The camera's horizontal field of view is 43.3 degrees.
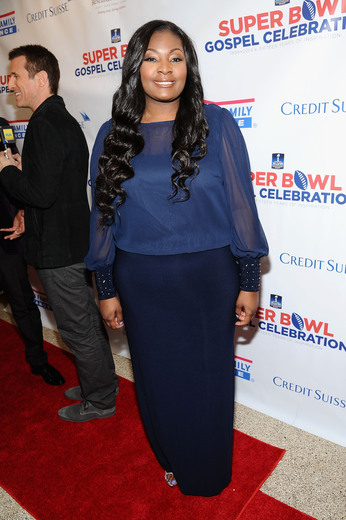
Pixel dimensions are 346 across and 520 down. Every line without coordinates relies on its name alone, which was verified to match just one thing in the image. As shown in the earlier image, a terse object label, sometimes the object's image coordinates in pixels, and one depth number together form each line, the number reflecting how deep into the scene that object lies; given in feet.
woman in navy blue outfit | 5.21
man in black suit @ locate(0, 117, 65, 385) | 8.96
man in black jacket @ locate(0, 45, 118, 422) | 6.89
